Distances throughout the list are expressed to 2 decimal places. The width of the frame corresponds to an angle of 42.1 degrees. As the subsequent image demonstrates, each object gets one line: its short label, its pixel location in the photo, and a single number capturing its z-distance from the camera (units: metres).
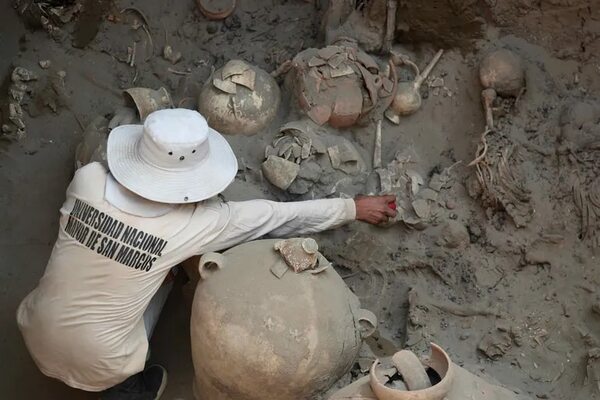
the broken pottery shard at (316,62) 4.06
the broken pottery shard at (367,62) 4.13
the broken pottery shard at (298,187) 3.92
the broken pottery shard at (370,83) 4.07
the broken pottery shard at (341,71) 4.05
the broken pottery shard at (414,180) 3.97
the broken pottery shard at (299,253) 3.17
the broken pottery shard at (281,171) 3.86
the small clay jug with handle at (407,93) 4.18
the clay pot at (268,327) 3.09
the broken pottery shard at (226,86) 3.99
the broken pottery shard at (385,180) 3.96
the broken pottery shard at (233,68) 4.01
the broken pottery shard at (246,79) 4.01
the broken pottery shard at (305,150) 3.93
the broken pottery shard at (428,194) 3.94
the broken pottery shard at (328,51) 4.07
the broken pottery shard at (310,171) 3.91
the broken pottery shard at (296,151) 3.93
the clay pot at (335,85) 4.06
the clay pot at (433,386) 2.51
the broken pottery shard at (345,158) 4.02
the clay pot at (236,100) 4.01
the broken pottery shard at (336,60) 4.06
